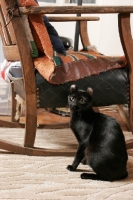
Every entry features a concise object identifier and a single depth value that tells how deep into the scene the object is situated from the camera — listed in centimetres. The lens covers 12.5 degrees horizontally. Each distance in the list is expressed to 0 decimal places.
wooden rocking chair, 258
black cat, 251
